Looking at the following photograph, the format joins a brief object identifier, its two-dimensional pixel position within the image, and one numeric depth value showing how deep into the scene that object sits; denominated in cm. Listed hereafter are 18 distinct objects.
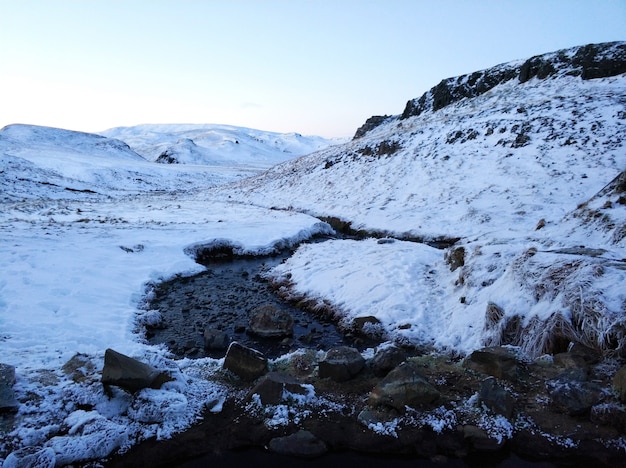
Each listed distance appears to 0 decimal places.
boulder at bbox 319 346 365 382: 678
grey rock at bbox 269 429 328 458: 539
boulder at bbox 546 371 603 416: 554
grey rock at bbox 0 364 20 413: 541
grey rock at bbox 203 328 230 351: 903
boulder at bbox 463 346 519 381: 652
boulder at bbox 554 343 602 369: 636
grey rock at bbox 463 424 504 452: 534
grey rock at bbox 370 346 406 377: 689
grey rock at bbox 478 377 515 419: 573
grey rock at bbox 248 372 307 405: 618
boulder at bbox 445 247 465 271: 1207
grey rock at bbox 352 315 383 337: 961
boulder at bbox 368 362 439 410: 593
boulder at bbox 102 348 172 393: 587
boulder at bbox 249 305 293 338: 975
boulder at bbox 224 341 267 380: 697
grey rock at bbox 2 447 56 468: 462
